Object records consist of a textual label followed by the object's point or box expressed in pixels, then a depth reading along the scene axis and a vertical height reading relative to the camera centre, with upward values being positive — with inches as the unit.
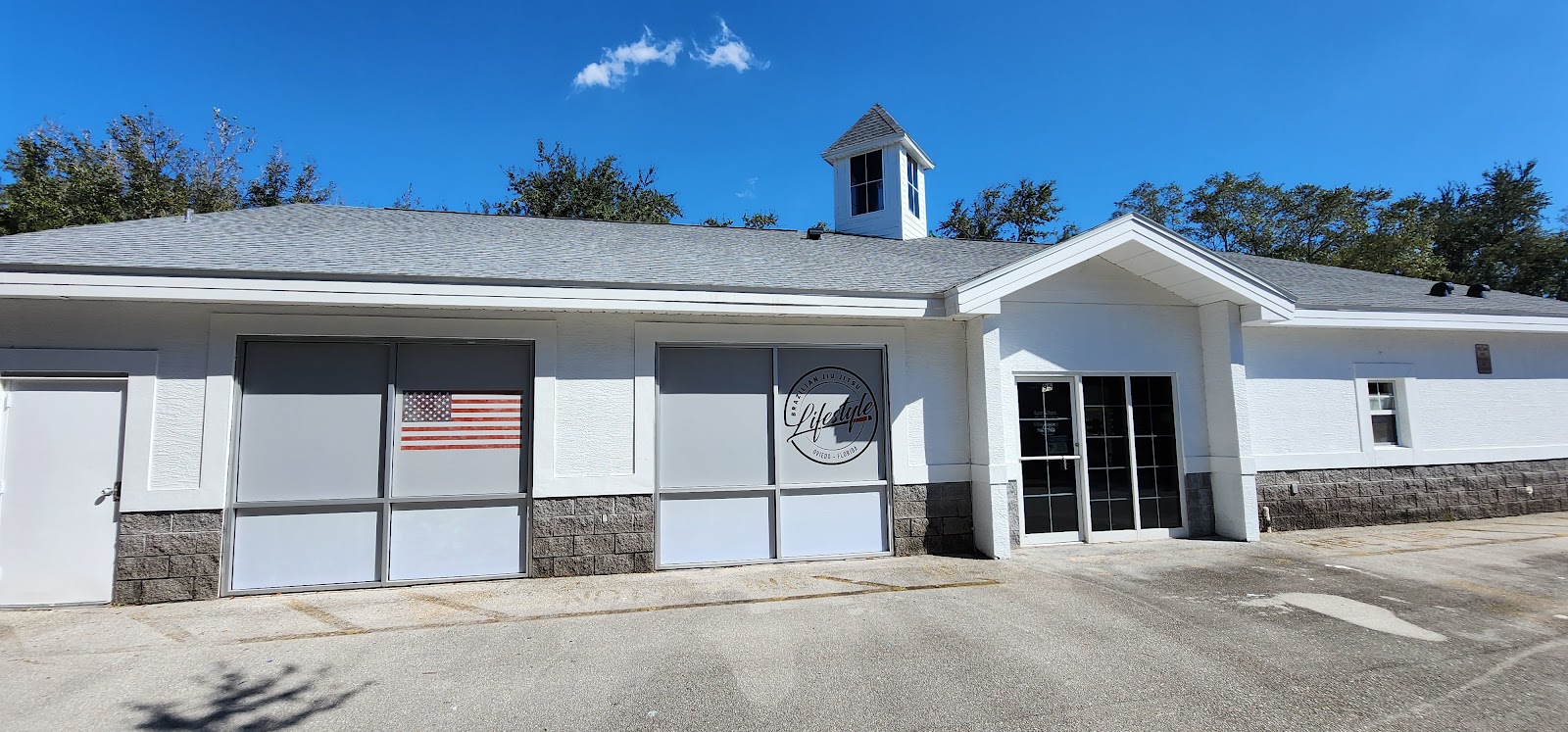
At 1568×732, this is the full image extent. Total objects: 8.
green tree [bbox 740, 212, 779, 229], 1078.4 +350.4
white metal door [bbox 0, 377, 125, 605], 227.3 -12.8
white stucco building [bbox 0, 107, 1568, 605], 233.0 +15.7
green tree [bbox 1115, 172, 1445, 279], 909.2 +332.1
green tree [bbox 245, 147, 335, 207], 803.4 +312.5
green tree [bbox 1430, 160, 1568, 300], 1088.8 +315.0
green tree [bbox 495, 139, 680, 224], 925.2 +342.1
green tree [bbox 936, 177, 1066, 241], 1071.0 +348.0
